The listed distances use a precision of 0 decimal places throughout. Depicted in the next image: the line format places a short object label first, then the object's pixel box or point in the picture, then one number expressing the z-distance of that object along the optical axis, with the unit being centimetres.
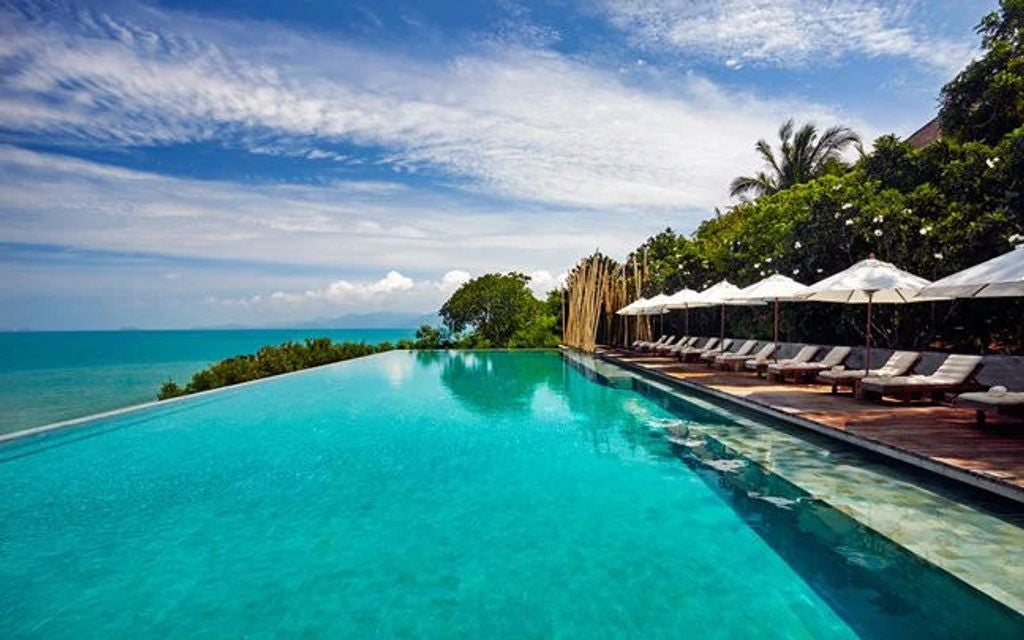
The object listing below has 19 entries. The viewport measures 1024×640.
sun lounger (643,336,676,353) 1723
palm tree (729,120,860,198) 2369
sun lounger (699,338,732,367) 1396
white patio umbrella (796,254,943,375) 785
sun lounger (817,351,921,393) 850
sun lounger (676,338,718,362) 1495
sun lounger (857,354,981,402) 754
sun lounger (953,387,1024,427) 567
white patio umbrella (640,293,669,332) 1520
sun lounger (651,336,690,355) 1650
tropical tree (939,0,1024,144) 936
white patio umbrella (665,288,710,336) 1355
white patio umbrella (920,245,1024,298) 538
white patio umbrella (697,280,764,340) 1208
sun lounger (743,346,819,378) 1059
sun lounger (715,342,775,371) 1158
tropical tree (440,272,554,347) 2564
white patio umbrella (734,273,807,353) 1010
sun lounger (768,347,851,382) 992
